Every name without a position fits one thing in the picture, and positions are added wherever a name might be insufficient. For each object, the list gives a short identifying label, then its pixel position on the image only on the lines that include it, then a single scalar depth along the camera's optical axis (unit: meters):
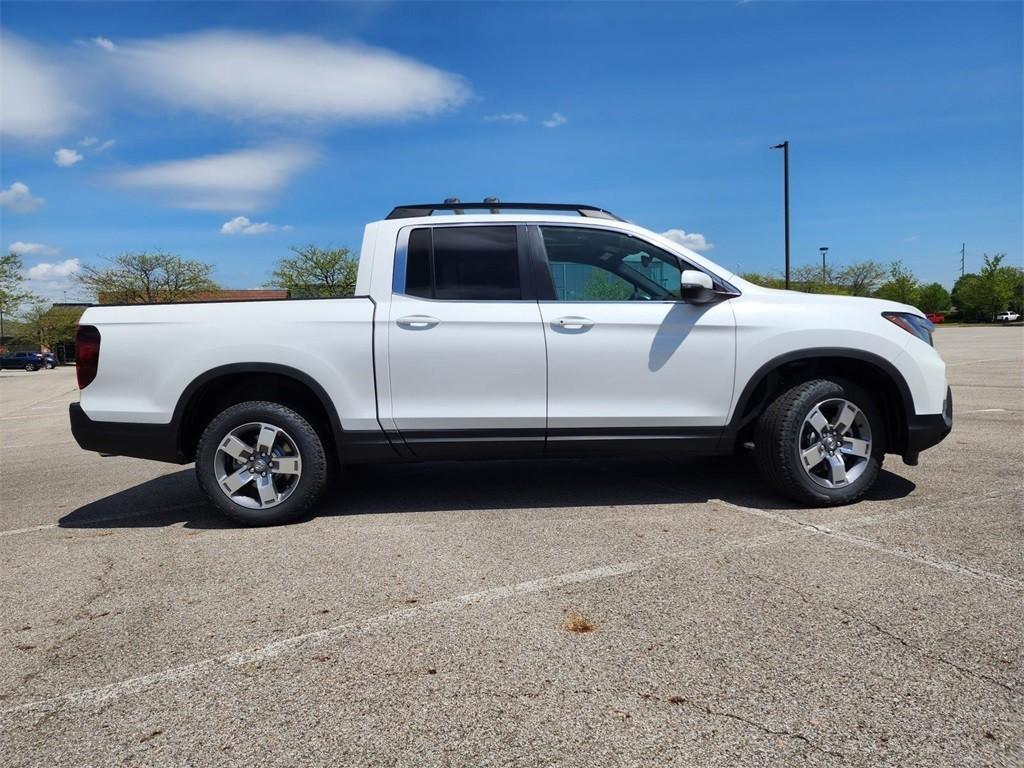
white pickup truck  4.27
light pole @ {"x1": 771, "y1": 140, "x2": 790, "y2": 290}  23.58
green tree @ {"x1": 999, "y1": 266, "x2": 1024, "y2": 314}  74.38
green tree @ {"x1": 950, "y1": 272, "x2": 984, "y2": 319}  73.56
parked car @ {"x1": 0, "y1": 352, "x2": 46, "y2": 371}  48.22
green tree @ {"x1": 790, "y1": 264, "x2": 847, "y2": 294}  45.62
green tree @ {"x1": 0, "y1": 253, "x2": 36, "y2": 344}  38.12
